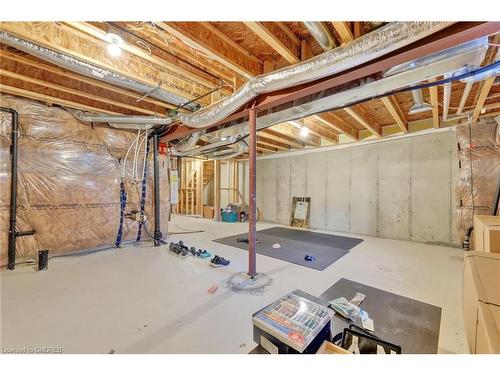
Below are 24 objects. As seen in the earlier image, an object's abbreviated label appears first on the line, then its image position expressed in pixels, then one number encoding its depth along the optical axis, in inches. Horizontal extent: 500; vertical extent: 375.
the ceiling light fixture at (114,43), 70.8
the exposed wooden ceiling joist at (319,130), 166.4
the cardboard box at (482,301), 36.9
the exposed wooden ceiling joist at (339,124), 144.9
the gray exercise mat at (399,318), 58.1
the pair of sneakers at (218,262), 113.3
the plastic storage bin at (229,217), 269.9
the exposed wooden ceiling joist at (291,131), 165.8
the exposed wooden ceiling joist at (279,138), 184.4
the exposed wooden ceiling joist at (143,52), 69.2
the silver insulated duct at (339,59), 53.1
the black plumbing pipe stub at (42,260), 105.8
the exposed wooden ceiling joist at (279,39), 64.5
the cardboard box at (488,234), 66.8
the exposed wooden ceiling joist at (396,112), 119.0
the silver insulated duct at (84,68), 73.2
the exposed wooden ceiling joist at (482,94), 88.0
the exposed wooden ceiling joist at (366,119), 132.9
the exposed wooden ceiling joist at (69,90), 92.6
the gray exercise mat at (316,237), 164.7
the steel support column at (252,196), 100.7
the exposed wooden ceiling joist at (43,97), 105.3
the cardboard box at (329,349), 36.9
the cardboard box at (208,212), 293.0
